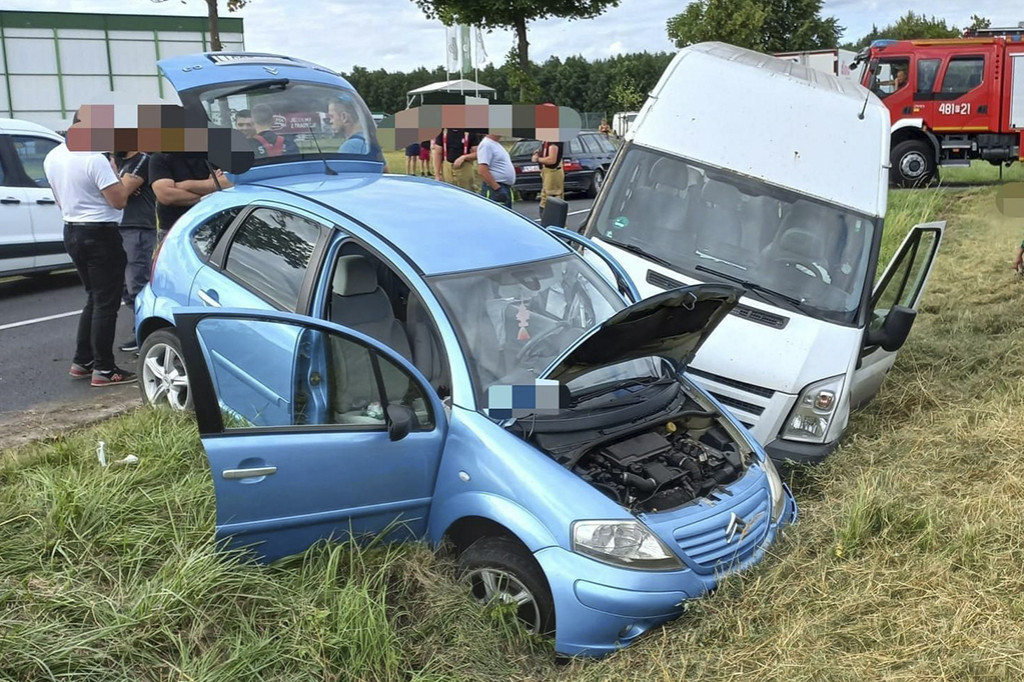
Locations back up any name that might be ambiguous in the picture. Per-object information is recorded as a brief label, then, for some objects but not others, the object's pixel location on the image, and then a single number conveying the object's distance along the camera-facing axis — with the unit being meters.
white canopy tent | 29.19
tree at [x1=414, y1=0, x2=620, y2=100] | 18.83
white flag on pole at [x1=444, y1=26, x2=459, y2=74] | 32.88
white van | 4.61
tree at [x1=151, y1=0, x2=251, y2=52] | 15.73
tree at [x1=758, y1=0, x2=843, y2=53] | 41.91
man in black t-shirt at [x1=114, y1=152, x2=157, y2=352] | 6.41
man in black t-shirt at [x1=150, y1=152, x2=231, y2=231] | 6.39
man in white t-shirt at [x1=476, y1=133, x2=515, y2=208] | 9.75
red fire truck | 18.22
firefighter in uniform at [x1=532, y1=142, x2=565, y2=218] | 10.80
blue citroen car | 3.13
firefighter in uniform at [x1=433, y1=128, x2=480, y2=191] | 10.79
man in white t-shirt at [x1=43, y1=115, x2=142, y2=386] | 5.89
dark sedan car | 18.28
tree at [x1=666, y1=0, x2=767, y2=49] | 30.12
